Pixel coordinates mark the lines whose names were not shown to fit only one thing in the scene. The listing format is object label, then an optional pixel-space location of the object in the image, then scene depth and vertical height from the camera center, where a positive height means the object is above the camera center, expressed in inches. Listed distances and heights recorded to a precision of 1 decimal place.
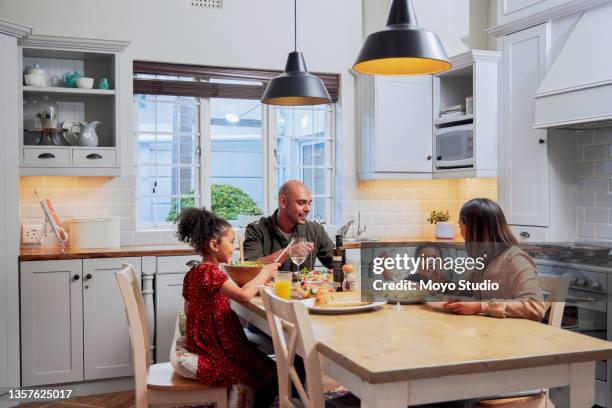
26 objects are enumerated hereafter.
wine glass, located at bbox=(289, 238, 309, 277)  122.6 -10.5
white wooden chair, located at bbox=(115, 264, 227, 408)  104.4 -30.2
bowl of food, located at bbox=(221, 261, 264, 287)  115.3 -13.6
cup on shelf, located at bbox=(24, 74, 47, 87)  179.0 +31.3
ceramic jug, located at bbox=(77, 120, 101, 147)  182.7 +16.3
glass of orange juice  110.7 -15.0
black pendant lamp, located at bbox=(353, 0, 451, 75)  102.7 +24.1
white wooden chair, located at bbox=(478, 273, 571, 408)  92.4 -18.7
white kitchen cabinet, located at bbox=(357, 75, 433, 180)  213.2 +22.1
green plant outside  213.8 -2.7
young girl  108.0 -22.9
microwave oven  204.1 +15.2
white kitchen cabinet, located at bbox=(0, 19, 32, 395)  160.2 -5.4
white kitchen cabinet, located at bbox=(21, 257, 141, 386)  165.3 -32.6
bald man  150.4 -7.7
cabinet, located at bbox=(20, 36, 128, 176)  176.9 +25.1
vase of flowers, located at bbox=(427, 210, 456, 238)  219.0 -10.9
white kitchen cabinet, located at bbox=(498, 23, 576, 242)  179.9 +10.9
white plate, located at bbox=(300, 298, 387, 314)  99.3 -17.3
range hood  155.7 +27.8
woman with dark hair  96.0 -11.1
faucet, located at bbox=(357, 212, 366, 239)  222.1 -10.7
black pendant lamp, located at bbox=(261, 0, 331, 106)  132.1 +22.2
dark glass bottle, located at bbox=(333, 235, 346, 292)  123.9 -13.2
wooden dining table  70.8 -18.3
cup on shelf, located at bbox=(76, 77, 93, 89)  183.6 +31.3
